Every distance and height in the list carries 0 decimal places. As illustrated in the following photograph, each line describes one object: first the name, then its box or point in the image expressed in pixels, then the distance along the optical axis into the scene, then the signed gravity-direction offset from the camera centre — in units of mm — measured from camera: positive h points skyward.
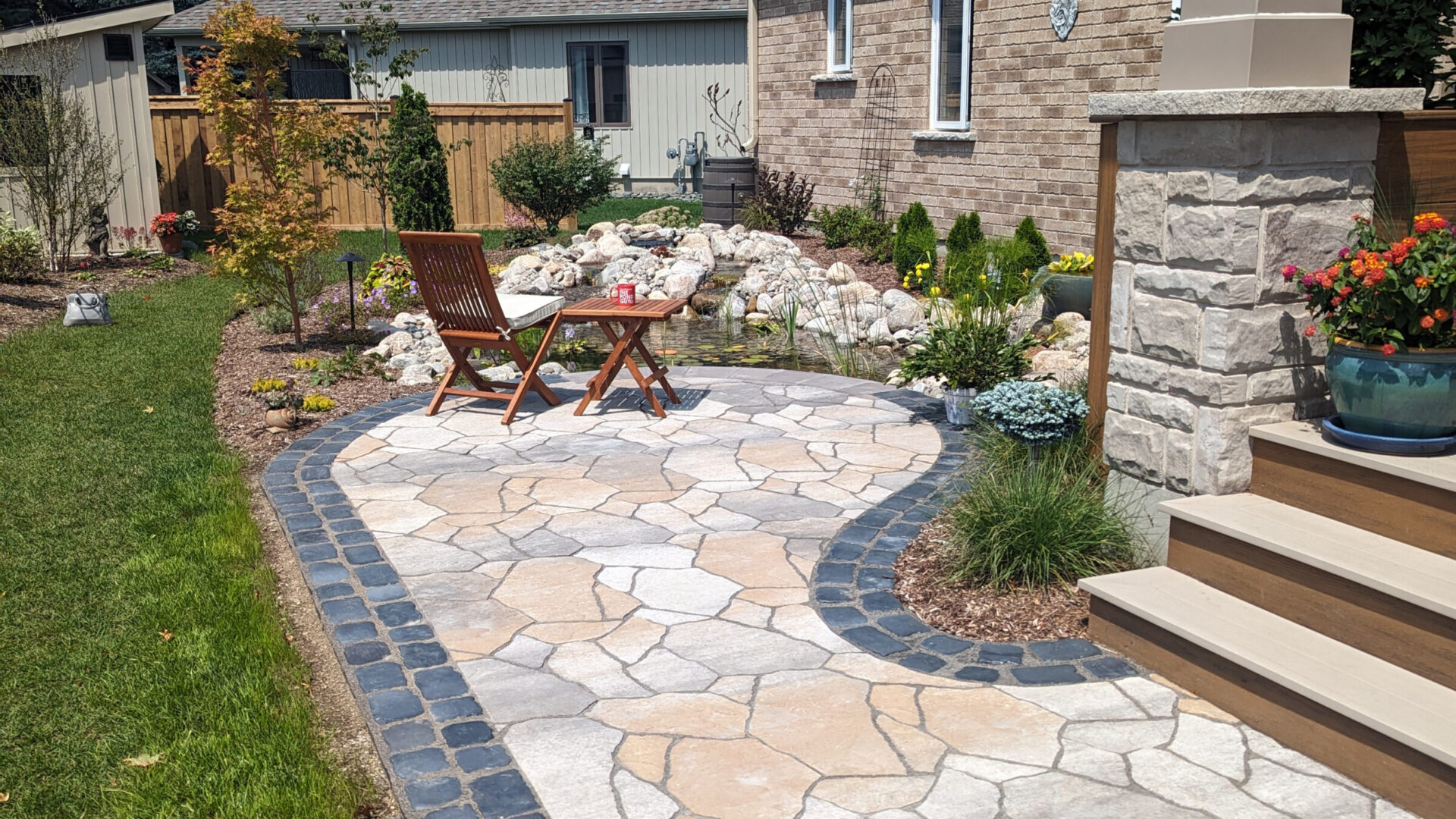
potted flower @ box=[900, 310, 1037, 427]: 6258 -936
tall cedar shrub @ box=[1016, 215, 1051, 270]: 10508 -552
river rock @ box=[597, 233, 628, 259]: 13312 -697
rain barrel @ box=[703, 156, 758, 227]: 15523 -47
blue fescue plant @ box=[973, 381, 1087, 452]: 4805 -930
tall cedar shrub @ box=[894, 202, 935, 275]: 11508 -529
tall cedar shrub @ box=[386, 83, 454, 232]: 12430 +188
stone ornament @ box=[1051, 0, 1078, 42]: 10461 +1404
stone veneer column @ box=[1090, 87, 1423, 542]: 3842 -220
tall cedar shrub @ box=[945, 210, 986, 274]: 11000 -517
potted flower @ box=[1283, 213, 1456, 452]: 3572 -486
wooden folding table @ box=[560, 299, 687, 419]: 6648 -805
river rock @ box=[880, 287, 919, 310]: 10109 -985
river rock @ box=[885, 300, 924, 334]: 9789 -1100
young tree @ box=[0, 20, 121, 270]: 11633 +424
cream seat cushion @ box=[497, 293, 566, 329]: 6848 -725
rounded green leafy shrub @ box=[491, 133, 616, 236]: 14812 +76
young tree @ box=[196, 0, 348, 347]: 8242 +289
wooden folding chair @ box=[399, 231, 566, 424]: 6492 -704
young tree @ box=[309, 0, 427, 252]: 11945 +704
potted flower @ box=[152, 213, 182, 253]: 13234 -470
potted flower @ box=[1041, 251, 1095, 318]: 9352 -828
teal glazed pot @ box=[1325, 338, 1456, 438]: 3588 -646
